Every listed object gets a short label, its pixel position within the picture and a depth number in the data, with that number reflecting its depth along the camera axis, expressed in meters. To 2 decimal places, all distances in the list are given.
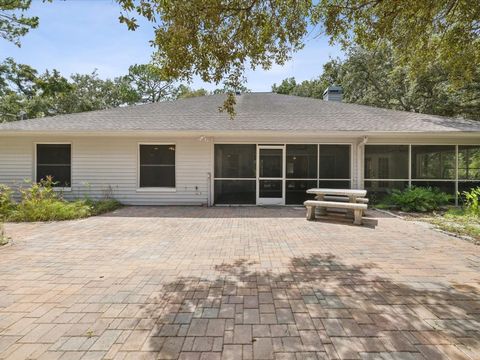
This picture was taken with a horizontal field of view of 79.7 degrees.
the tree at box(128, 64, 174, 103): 39.18
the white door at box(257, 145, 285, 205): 11.20
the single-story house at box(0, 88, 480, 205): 11.06
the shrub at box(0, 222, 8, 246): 5.56
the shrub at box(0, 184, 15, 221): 8.43
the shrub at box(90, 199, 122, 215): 9.35
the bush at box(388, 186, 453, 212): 9.83
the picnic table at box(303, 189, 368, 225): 7.61
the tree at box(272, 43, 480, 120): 19.73
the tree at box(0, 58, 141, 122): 11.48
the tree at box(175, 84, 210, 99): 37.28
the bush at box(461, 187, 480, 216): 8.12
